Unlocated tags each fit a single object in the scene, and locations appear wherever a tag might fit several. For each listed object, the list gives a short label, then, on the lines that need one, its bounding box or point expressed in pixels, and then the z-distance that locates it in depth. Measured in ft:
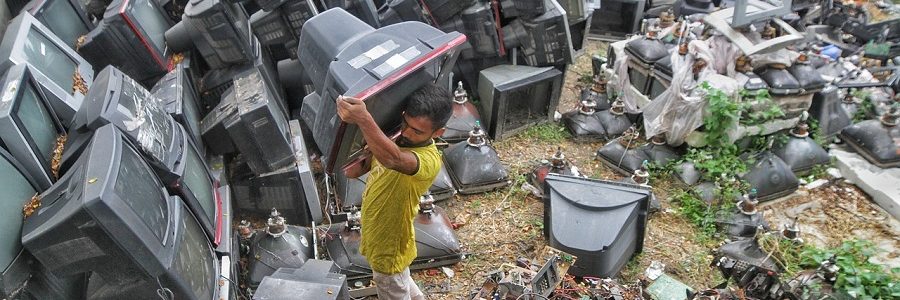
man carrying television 7.48
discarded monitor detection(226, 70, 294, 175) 11.95
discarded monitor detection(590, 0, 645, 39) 22.29
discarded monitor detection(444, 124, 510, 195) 14.90
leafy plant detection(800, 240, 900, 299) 10.52
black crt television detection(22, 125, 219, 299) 7.15
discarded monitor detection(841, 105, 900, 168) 15.74
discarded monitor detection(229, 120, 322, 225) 12.87
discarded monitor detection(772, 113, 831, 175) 15.60
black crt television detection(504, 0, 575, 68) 16.40
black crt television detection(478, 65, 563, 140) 16.49
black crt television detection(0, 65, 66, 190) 8.80
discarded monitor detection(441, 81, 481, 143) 16.22
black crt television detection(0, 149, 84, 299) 7.34
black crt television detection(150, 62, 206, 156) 11.81
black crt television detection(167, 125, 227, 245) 9.75
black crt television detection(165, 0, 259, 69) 13.58
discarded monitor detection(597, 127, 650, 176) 15.97
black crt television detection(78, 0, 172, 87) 13.05
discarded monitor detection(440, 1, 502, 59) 16.67
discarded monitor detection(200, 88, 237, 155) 12.51
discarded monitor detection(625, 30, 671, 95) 16.96
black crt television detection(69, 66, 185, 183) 9.14
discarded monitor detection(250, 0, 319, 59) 14.74
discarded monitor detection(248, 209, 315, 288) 11.30
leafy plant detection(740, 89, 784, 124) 14.99
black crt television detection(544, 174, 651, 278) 11.59
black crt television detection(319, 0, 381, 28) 15.75
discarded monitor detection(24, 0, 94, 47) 12.99
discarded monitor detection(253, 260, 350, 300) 8.68
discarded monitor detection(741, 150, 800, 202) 14.80
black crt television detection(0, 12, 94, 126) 10.66
